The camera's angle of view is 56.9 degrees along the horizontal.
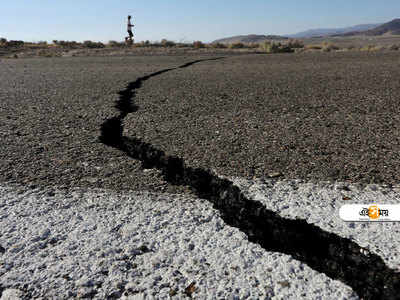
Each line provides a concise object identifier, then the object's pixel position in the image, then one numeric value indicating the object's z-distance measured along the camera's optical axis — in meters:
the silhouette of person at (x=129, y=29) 17.69
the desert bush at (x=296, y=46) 16.13
